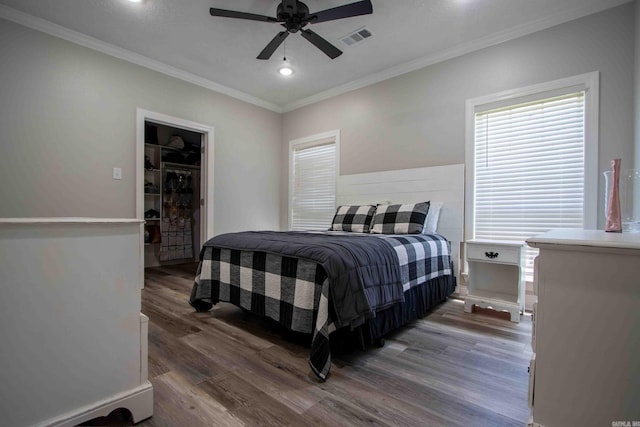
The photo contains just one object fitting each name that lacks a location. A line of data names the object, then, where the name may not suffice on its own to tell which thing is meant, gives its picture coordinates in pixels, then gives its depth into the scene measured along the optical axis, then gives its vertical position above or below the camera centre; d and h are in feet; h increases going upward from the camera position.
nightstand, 8.16 -2.04
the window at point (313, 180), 14.67 +1.44
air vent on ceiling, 9.64 +5.77
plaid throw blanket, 5.35 -1.71
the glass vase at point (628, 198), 5.05 +0.26
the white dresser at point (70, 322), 3.12 -1.37
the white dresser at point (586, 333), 2.82 -1.22
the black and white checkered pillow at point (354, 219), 10.90 -0.38
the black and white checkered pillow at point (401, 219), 9.61 -0.32
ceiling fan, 7.26 +4.92
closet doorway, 13.64 +0.68
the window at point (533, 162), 8.40 +1.51
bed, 5.50 -1.45
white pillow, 10.03 -0.29
